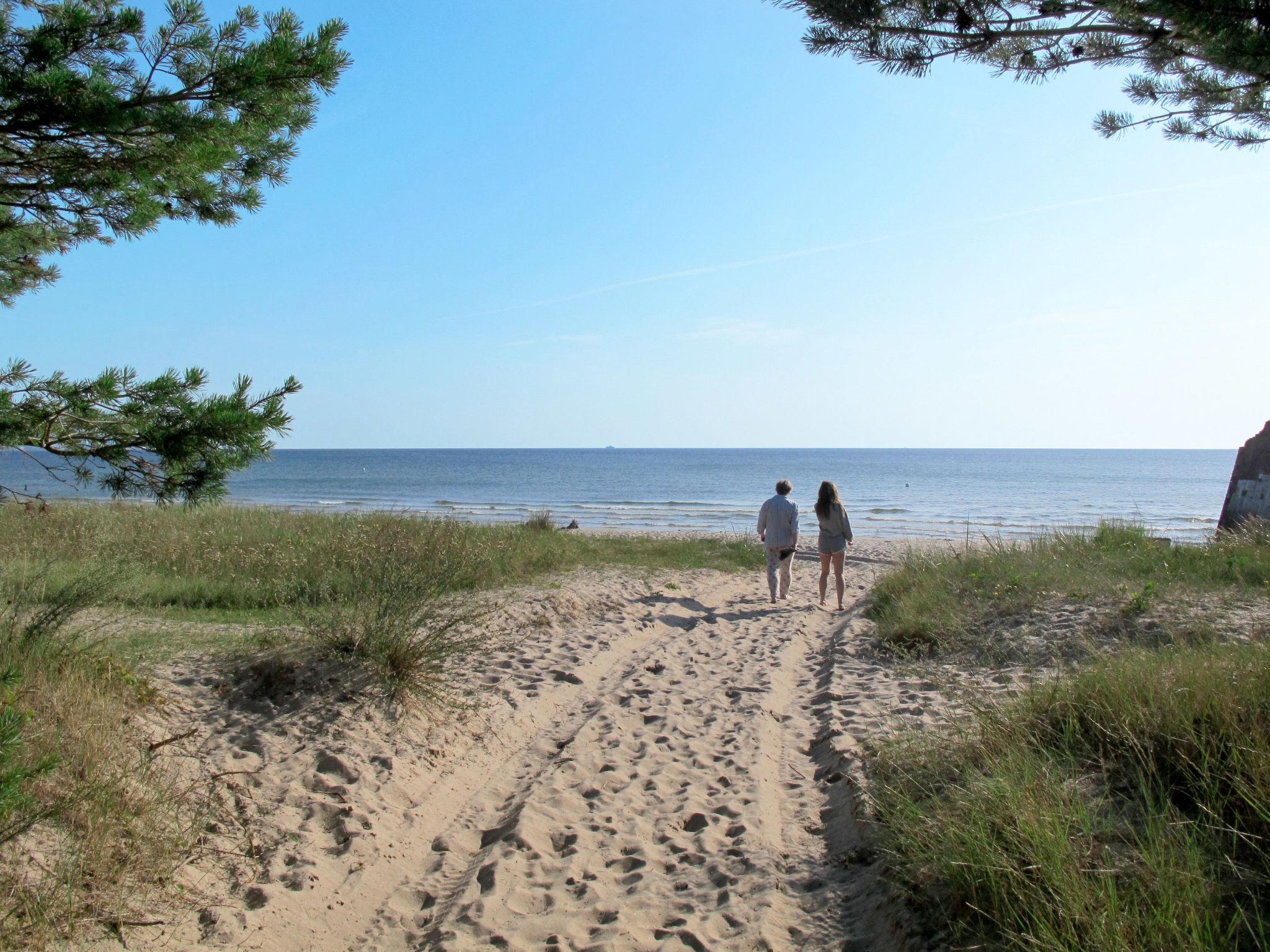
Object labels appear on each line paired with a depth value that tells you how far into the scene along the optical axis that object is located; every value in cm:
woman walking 1162
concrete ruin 1397
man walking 1176
